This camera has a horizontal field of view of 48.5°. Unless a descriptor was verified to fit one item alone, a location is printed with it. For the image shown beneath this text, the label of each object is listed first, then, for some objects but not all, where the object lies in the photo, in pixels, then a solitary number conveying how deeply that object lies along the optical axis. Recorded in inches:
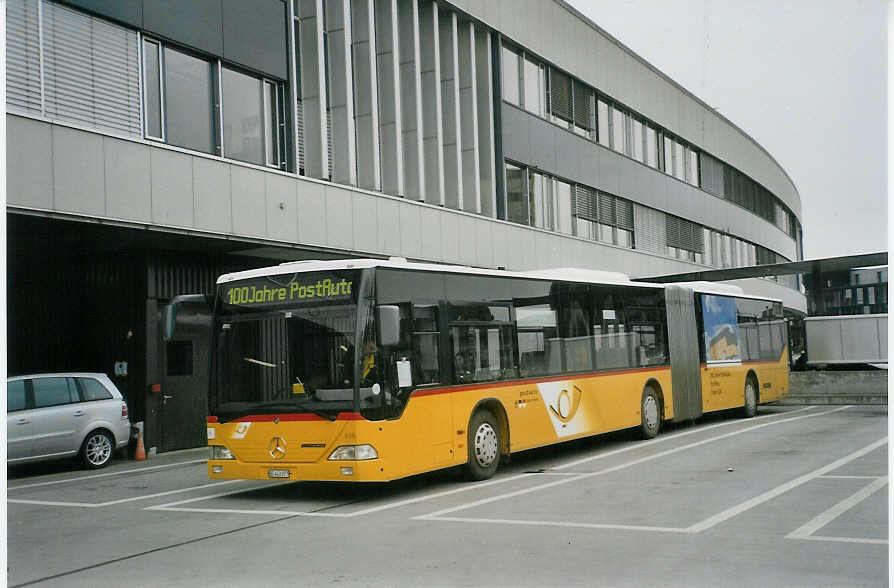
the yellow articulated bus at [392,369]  453.1
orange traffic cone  741.9
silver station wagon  618.8
